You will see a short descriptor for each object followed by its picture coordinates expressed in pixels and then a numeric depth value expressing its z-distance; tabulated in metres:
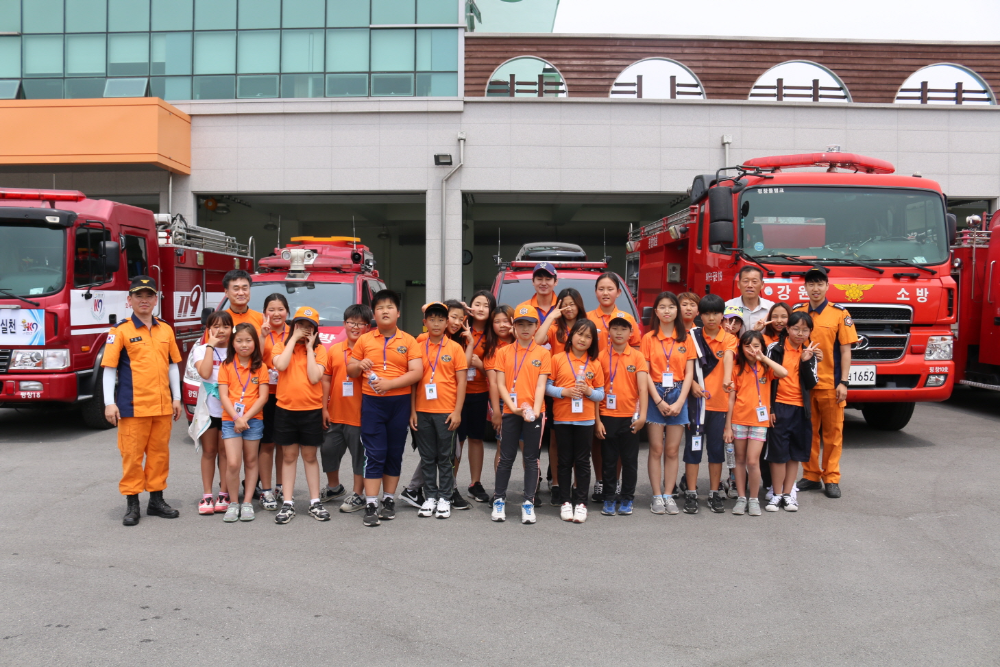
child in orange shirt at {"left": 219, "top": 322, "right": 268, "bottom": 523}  5.78
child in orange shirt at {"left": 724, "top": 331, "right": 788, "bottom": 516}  6.05
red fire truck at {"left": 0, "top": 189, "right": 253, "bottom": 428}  8.72
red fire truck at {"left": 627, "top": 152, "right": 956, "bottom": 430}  8.27
